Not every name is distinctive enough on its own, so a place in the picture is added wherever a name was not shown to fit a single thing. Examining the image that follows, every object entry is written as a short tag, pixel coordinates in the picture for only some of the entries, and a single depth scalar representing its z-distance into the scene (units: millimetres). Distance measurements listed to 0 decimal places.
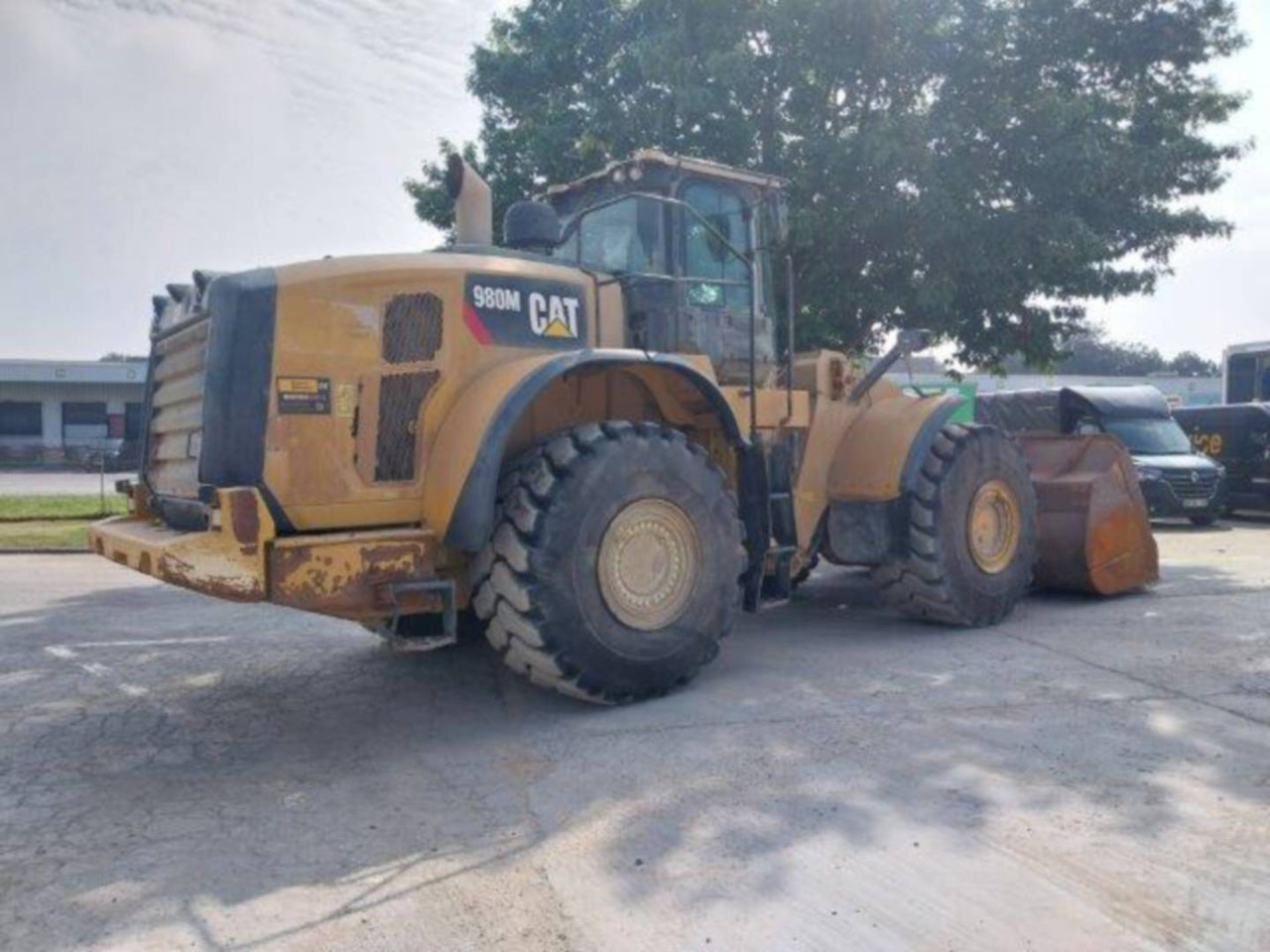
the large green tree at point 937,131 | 10961
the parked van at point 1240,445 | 17625
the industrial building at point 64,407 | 42875
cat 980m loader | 4516
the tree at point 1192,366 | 79938
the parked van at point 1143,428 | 15969
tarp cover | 17359
